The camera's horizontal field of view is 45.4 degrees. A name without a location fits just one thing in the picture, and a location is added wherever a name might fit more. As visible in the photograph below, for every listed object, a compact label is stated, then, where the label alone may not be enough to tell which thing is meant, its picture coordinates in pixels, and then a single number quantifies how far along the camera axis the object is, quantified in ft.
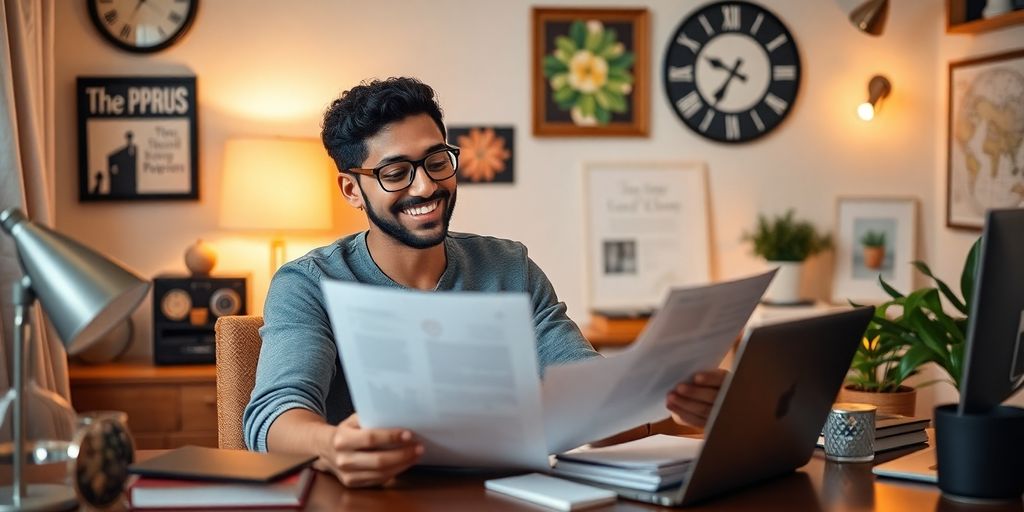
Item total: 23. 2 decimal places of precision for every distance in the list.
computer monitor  4.78
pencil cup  5.72
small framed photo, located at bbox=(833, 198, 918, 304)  14.58
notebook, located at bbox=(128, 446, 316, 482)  4.84
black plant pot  4.94
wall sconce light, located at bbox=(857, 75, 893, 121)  14.32
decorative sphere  13.06
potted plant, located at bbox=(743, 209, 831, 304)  14.12
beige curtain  10.85
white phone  4.79
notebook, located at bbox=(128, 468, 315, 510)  4.76
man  6.14
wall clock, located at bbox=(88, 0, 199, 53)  13.39
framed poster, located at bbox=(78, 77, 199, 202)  13.44
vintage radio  12.78
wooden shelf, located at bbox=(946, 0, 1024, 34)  12.60
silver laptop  4.77
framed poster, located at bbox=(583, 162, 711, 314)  14.26
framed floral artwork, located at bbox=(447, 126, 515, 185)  13.96
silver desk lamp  4.46
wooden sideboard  12.20
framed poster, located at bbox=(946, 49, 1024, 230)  12.87
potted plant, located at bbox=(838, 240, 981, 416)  8.62
